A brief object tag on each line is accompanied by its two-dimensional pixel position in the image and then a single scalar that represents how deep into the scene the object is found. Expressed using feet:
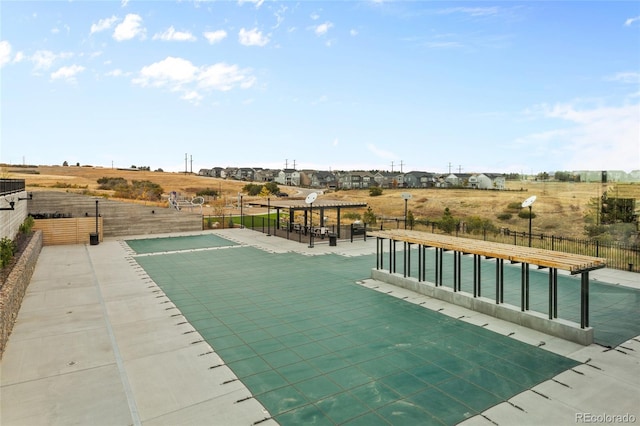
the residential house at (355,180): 383.45
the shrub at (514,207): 165.03
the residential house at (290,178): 432.66
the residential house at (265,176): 457.68
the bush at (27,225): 66.99
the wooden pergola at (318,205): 84.04
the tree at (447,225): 92.22
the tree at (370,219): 119.26
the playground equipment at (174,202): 117.50
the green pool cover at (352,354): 21.27
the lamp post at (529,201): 59.90
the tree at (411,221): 96.07
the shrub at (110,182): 221.29
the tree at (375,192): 249.55
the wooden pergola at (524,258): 29.43
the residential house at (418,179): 378.90
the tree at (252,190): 271.08
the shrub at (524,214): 147.78
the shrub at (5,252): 40.73
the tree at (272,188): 263.68
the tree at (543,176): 194.64
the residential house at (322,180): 411.13
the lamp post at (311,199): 77.49
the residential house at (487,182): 295.42
